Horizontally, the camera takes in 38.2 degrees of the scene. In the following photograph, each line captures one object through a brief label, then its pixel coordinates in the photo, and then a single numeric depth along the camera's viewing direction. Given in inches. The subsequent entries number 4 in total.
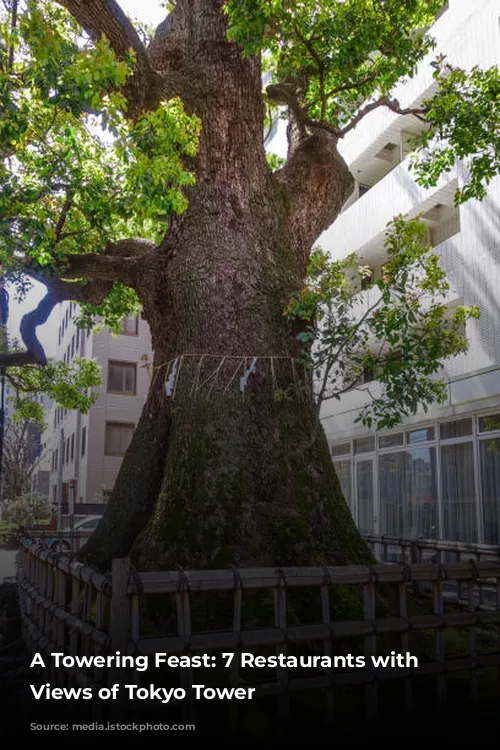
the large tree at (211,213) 243.6
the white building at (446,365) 517.0
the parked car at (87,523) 816.3
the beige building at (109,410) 1334.9
